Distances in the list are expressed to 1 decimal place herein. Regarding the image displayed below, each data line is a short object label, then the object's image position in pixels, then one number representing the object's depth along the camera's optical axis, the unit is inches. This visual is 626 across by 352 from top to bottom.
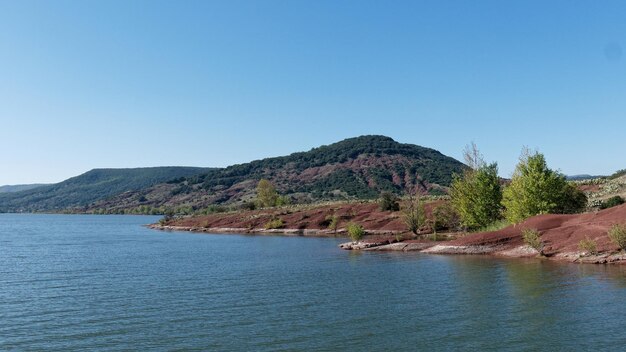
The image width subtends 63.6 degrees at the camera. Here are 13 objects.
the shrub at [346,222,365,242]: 3016.7
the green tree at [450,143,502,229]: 3139.8
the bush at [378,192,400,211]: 4660.4
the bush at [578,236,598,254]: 1985.7
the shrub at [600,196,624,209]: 2960.1
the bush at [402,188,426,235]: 3437.5
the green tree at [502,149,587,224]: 2711.6
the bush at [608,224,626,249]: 1919.3
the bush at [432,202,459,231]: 3646.7
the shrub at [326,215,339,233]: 4442.7
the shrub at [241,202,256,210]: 6421.8
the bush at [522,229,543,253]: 2190.5
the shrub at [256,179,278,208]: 6569.9
